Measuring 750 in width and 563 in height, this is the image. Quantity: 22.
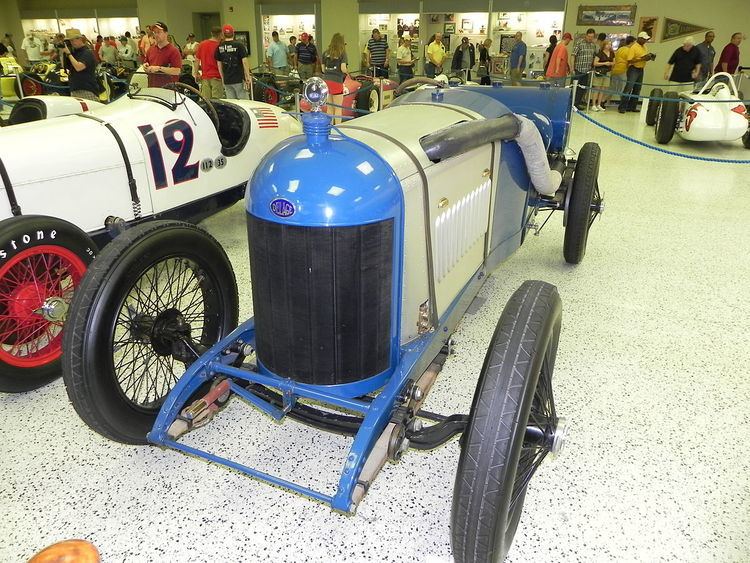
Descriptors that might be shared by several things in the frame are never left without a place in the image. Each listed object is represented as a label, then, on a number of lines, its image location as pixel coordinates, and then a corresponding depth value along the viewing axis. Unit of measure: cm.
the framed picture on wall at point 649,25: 1412
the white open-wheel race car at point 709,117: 762
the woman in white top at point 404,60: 1447
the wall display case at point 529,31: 1491
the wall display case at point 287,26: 1814
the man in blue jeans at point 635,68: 1162
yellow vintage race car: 1231
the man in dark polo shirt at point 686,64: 1063
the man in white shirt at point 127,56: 1669
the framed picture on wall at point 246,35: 1870
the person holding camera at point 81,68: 605
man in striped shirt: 1456
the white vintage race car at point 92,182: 246
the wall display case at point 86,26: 2045
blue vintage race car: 150
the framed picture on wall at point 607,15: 1424
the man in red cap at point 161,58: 573
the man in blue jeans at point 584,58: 1251
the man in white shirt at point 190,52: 1293
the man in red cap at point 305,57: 1230
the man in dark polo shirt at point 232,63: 770
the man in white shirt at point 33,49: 1617
